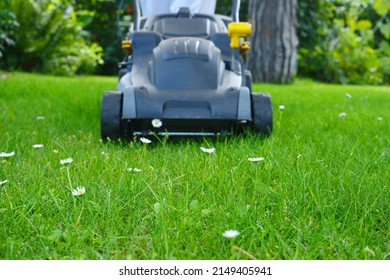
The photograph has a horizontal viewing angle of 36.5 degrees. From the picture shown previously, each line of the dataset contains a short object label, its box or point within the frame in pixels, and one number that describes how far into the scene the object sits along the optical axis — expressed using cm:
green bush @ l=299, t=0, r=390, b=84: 906
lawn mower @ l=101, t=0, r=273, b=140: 258
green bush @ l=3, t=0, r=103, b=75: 796
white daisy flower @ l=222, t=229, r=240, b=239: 125
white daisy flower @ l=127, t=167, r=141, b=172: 184
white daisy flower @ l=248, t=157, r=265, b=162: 196
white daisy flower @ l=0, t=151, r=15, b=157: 207
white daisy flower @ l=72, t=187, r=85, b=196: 164
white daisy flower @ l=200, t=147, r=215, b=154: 207
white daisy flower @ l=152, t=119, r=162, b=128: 251
